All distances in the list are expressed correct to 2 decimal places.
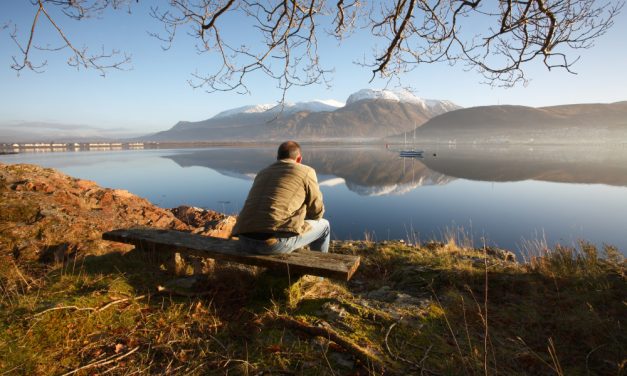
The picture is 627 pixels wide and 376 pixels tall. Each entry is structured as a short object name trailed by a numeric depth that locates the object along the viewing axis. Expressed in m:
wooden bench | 3.23
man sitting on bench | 3.47
